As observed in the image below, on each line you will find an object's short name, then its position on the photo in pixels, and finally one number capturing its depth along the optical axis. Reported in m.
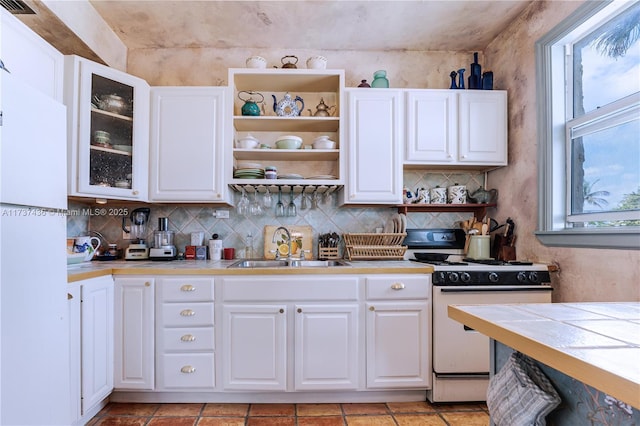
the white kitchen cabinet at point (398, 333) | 1.98
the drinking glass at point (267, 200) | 2.54
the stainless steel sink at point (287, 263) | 2.45
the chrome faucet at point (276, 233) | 2.49
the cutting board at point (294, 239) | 2.60
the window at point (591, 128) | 1.64
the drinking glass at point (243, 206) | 2.57
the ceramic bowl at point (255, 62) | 2.36
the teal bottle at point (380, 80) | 2.47
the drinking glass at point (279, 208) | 2.57
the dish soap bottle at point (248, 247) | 2.61
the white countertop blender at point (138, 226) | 2.52
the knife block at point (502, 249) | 2.32
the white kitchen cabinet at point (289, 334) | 1.94
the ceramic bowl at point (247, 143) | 2.37
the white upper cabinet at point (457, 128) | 2.39
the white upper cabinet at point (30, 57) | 1.55
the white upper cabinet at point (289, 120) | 2.34
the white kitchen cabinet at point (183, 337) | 1.93
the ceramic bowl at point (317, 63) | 2.38
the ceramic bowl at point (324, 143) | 2.39
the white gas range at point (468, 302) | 1.98
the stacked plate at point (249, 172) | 2.34
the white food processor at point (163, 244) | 2.38
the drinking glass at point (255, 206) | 2.50
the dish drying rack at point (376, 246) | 2.43
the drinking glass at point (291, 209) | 2.58
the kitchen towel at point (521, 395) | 0.77
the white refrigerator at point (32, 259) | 1.07
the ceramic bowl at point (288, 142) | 2.38
